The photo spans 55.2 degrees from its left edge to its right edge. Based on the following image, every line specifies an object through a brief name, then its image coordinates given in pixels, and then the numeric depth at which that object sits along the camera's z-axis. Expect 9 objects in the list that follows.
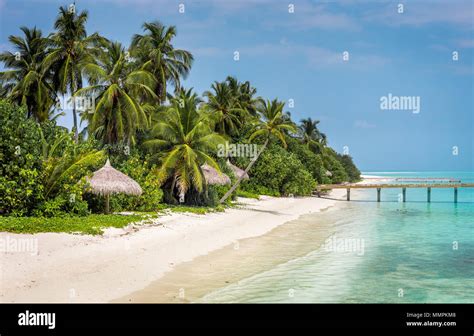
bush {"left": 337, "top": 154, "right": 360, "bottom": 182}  79.91
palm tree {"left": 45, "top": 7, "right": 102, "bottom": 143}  28.97
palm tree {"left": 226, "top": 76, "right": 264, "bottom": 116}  41.09
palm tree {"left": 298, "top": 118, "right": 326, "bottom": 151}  57.26
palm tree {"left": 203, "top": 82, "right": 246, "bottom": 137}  35.16
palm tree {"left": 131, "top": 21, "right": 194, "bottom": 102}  32.50
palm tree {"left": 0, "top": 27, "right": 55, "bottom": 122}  30.30
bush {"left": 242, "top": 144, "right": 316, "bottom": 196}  37.53
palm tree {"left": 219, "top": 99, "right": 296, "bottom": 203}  32.56
